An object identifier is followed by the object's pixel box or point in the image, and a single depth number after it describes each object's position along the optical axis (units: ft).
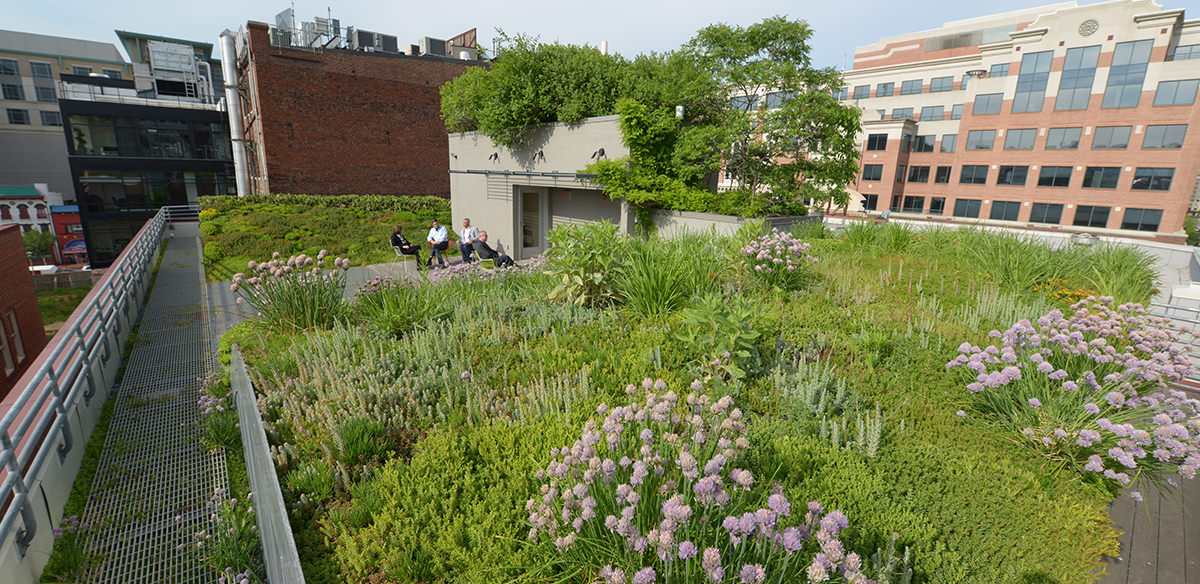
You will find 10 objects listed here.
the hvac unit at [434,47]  109.29
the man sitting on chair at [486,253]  37.88
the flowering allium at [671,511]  5.79
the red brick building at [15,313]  38.68
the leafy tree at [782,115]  40.75
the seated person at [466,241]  39.60
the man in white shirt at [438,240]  39.78
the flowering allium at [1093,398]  9.80
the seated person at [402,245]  41.99
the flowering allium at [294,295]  19.98
